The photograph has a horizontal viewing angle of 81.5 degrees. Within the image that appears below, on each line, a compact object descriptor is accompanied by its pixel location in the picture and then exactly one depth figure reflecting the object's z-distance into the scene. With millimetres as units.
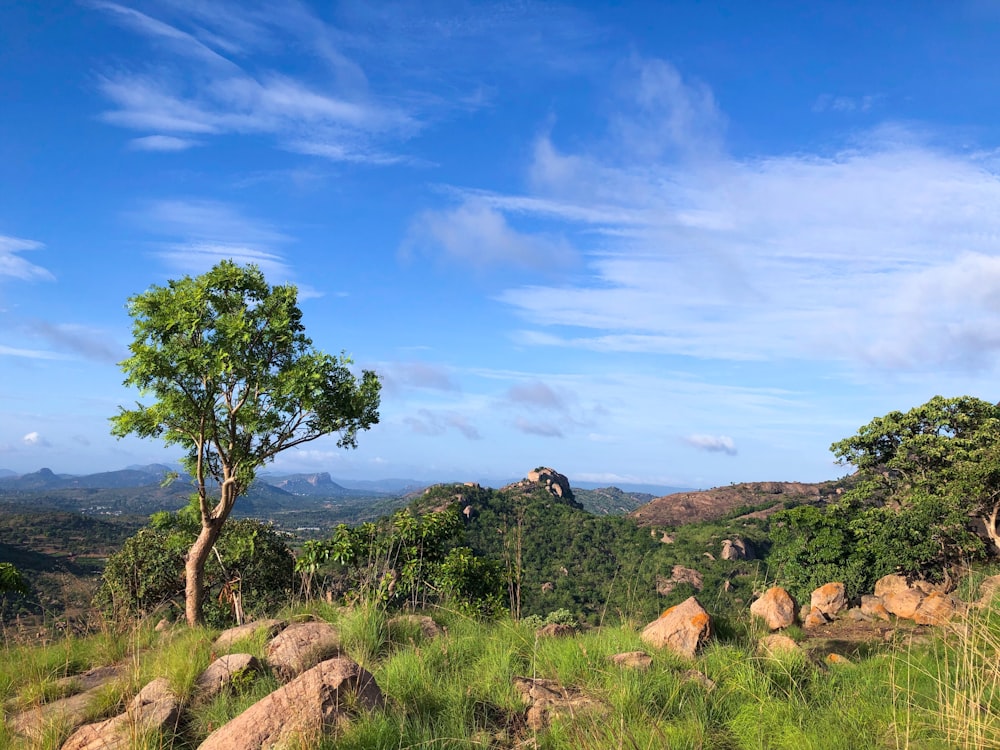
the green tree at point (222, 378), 17078
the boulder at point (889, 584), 18245
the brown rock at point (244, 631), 7760
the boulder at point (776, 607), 14898
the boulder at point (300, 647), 6434
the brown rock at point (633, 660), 6441
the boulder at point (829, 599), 17328
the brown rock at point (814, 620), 15934
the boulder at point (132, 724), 4906
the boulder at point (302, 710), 4453
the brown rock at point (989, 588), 8438
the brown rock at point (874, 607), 16516
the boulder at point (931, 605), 13711
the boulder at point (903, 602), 16136
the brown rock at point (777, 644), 7426
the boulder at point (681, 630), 7832
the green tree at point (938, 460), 20688
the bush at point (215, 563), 21922
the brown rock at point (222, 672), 5952
